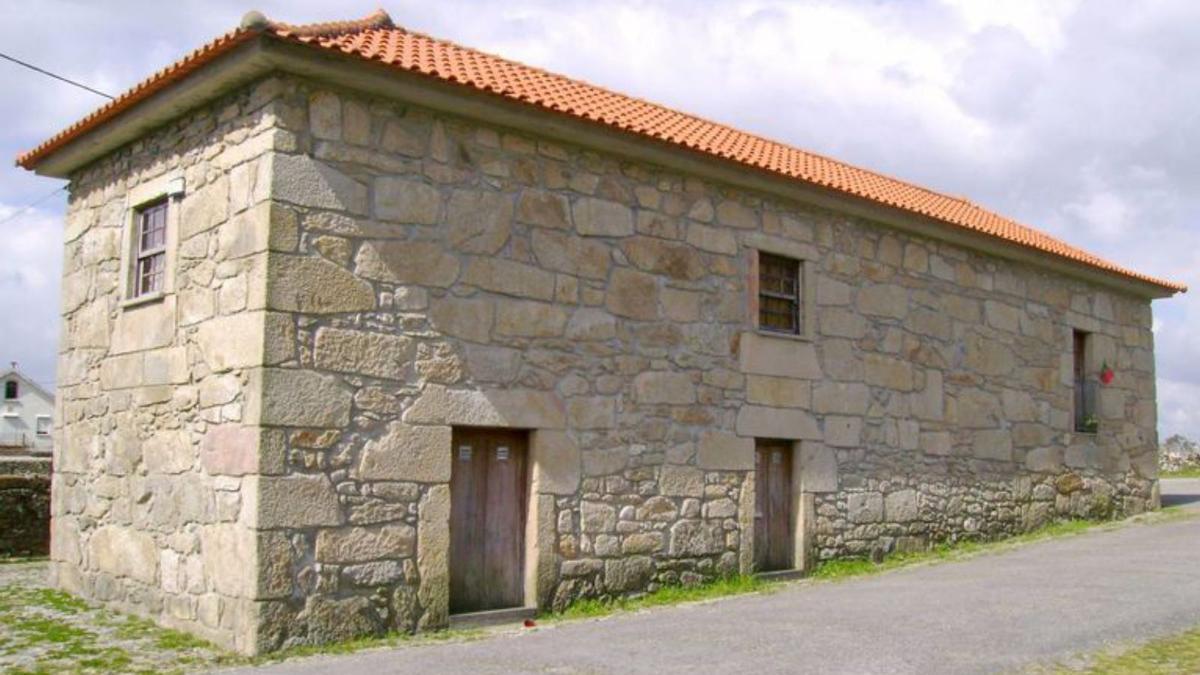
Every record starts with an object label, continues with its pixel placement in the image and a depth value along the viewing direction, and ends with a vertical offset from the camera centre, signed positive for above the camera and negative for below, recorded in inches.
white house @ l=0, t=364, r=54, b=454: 2310.5 +68.1
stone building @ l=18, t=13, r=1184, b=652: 305.0 +32.7
